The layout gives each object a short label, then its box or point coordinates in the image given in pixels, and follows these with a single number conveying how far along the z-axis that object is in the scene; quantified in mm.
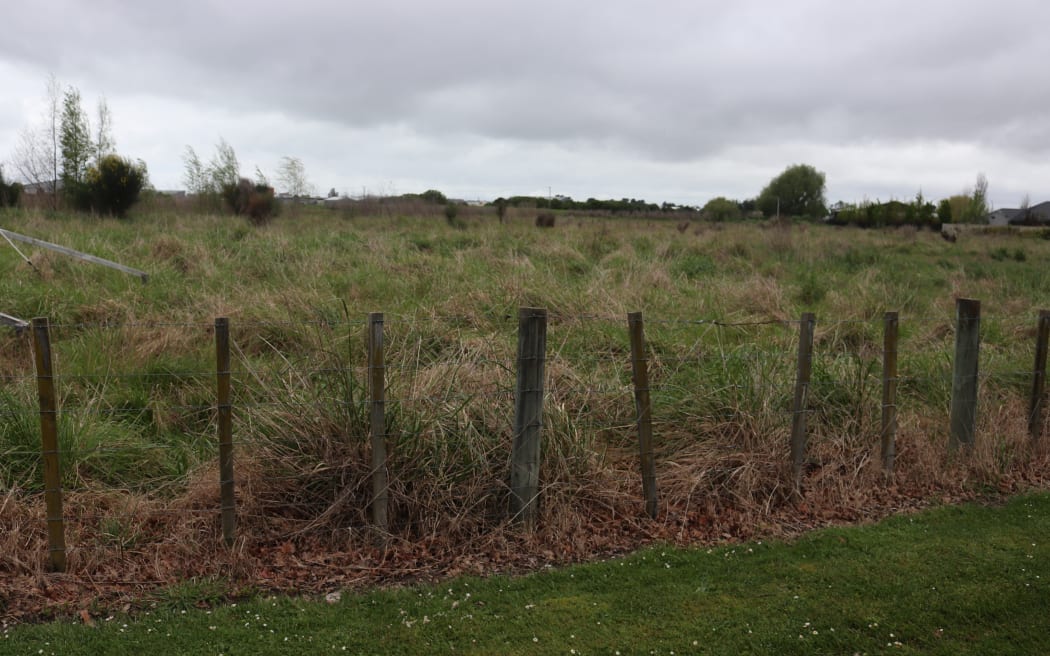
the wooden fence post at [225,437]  3877
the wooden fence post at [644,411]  4488
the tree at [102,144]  27016
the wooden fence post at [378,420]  4027
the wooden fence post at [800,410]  4863
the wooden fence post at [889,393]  5131
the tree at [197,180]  25953
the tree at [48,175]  25428
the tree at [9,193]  20970
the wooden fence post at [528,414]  4180
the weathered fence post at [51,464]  3700
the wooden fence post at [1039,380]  5613
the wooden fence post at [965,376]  5250
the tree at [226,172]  25484
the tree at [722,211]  37531
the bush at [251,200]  20906
